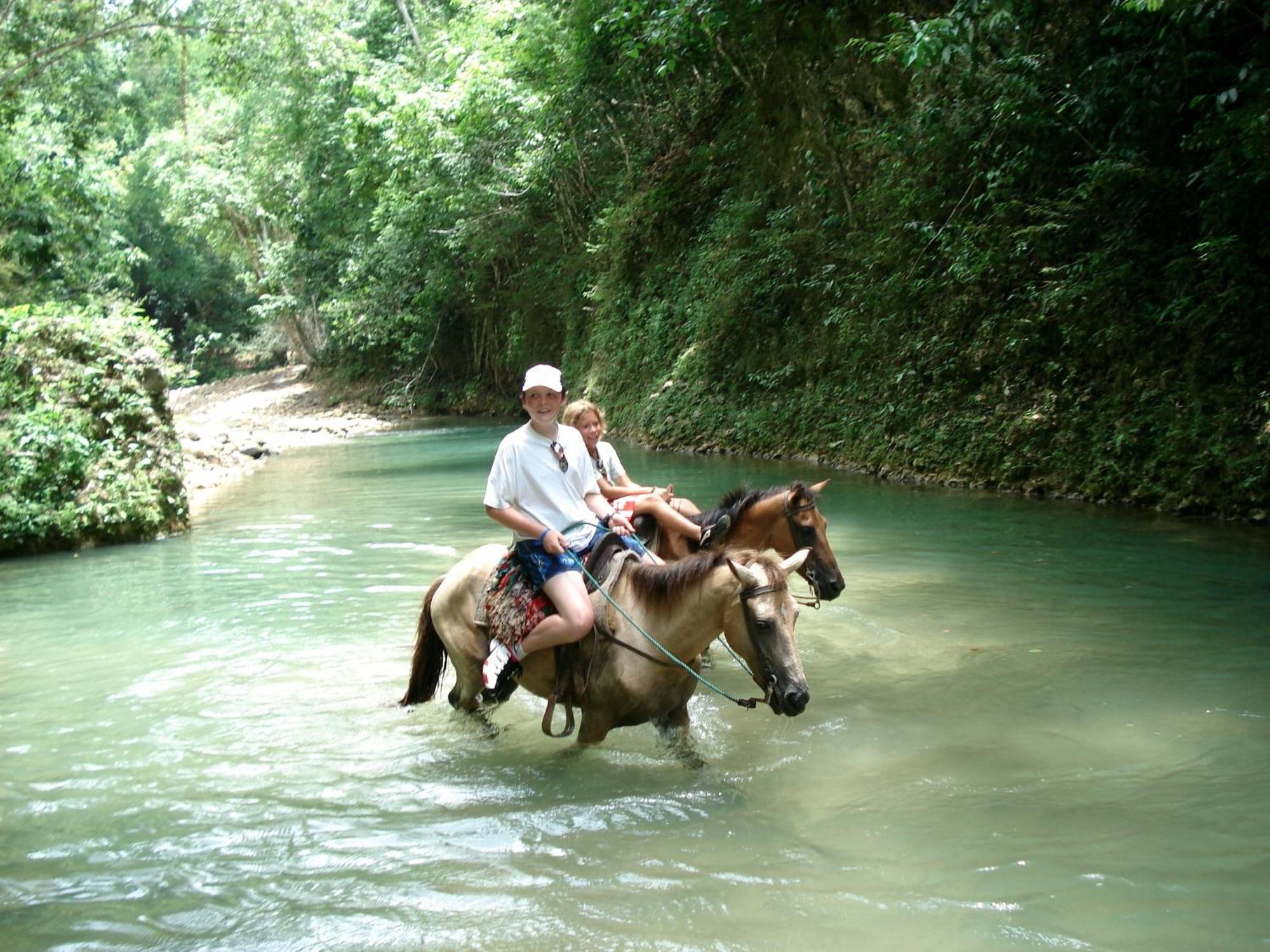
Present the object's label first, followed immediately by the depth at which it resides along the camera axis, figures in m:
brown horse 6.83
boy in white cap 5.21
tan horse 4.71
